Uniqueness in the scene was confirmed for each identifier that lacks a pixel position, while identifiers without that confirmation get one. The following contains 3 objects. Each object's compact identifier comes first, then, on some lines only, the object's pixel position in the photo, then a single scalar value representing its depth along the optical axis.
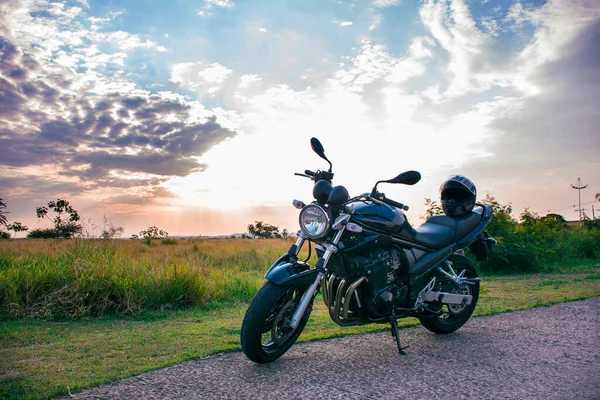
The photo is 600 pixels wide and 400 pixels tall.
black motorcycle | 4.08
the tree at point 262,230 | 30.95
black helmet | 5.57
